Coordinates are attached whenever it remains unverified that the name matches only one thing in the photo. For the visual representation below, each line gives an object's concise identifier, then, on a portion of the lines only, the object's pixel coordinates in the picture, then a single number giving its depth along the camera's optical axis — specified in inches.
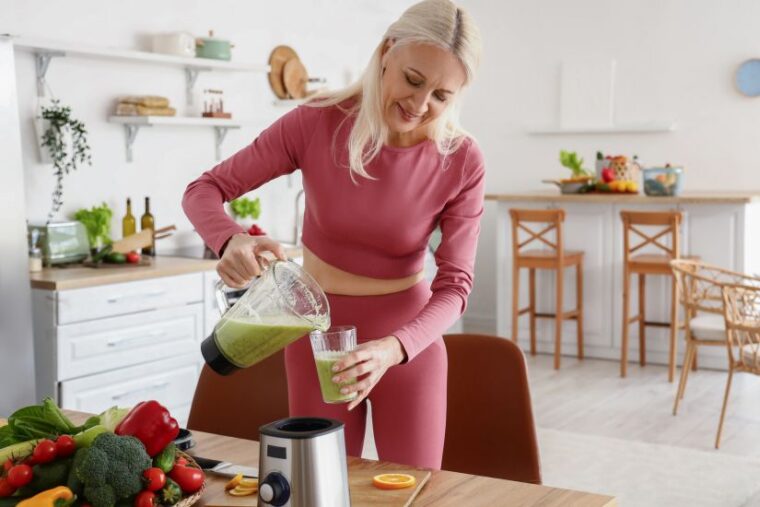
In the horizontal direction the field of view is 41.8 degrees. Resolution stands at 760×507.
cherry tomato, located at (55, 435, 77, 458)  50.4
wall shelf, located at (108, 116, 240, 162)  177.5
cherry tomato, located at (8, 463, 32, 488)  48.6
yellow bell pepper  47.2
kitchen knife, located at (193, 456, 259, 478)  60.3
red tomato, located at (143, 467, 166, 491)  49.2
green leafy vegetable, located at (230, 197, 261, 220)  206.5
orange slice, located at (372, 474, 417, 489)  56.9
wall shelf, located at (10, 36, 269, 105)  158.9
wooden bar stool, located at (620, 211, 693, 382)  206.5
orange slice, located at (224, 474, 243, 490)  58.3
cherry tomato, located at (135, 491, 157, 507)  48.3
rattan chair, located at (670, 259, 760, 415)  171.8
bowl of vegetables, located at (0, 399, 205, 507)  47.9
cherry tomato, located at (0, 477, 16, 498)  49.0
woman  72.1
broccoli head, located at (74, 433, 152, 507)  47.7
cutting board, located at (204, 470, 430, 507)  54.9
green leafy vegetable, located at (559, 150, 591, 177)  235.9
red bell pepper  51.5
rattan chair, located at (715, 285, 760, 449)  158.1
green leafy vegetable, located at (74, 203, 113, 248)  172.6
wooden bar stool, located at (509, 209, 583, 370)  221.8
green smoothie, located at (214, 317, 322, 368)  57.3
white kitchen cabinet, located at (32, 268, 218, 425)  144.9
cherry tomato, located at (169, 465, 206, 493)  51.4
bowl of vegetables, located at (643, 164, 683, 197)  218.2
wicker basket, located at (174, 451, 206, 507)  50.1
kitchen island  212.7
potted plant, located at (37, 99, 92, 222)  165.0
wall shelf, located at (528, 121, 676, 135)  249.6
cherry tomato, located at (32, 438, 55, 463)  49.6
